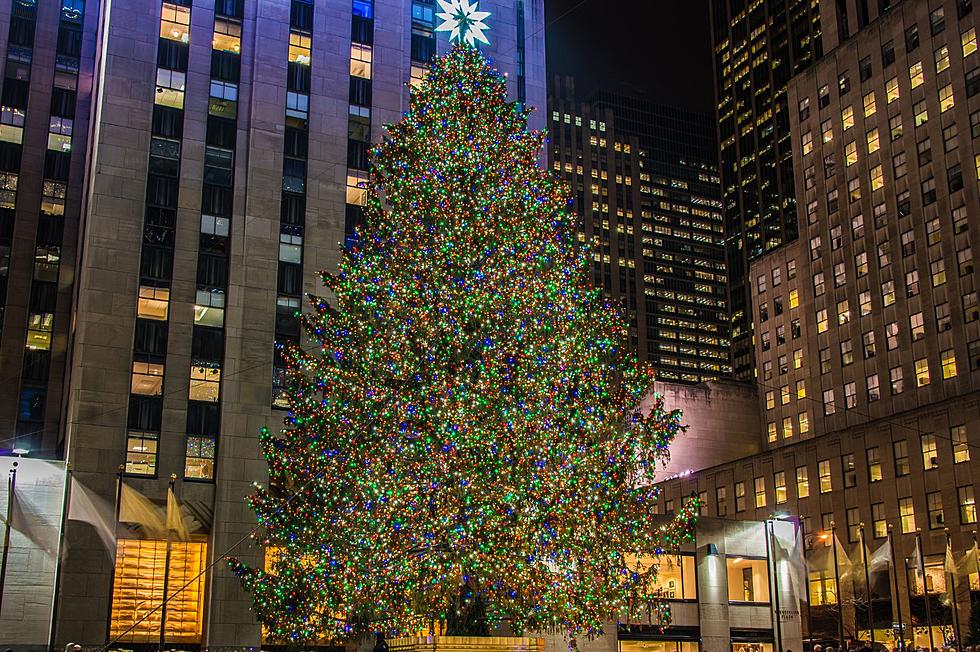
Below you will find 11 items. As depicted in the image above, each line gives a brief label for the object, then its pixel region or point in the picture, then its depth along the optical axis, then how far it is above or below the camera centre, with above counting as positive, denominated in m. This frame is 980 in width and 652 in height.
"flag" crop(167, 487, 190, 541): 36.69 +2.68
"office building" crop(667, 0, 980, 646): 79.56 +25.78
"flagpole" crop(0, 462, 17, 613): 33.25 +2.62
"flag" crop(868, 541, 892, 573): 46.25 +1.41
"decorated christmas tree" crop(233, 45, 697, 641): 25.83 +4.46
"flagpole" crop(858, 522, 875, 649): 46.20 +0.84
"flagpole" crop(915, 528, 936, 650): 45.73 +1.14
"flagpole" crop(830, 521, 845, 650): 47.47 +0.79
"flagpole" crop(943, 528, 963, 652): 46.09 -0.47
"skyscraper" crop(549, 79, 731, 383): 195.69 +59.25
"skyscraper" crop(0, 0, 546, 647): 50.94 +19.34
